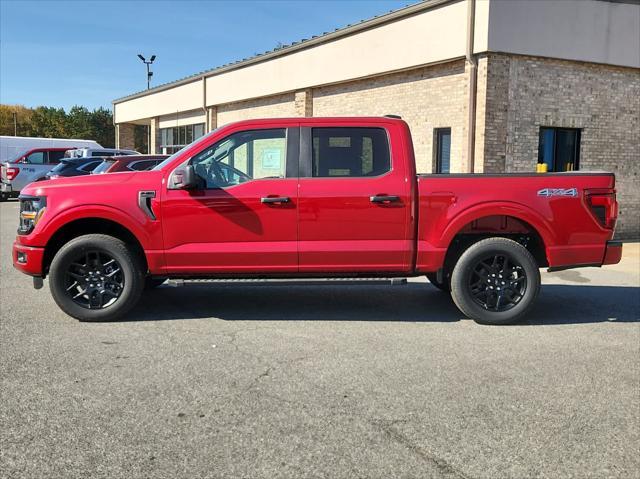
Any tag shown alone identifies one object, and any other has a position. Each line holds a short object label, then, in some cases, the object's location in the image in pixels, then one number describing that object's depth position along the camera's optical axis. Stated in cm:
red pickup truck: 593
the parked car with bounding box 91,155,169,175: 1259
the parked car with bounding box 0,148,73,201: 2383
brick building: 1207
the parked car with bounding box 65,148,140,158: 2317
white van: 3134
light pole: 4209
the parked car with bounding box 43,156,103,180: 1725
